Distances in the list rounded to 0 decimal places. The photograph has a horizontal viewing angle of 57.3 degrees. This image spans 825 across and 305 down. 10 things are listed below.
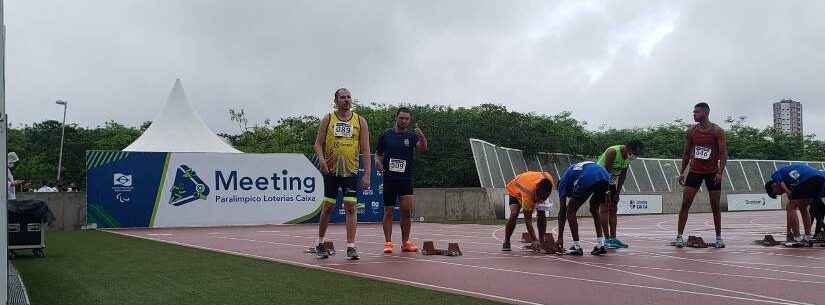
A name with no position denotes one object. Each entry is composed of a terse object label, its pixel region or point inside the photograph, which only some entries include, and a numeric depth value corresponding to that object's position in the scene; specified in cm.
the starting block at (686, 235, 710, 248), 1015
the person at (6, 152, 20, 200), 1033
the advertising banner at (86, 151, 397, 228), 1972
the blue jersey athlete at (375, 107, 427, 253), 940
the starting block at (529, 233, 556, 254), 916
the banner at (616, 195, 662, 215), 3225
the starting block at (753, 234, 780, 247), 1057
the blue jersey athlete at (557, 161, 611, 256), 899
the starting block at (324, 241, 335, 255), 902
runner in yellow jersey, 838
